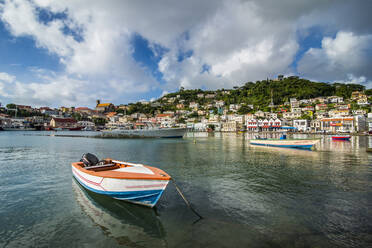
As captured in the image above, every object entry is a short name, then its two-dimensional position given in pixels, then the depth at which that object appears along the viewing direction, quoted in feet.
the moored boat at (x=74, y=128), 423.27
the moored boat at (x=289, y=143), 91.20
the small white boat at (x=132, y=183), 22.28
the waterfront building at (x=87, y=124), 491.06
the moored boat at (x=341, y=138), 153.89
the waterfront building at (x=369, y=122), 247.52
